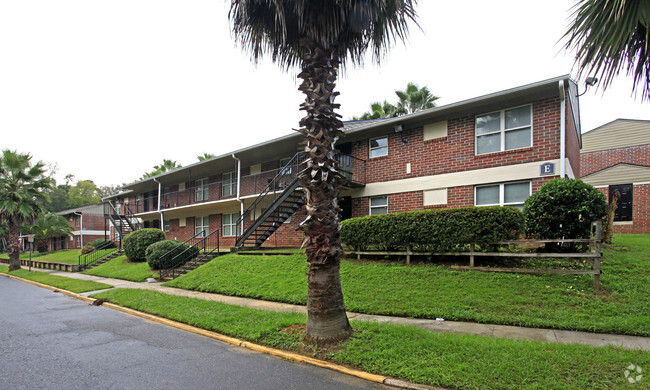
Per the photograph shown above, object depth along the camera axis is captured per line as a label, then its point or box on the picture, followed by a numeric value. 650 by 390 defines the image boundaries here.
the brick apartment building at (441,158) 10.95
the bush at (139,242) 18.81
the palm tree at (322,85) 5.30
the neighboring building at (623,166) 18.16
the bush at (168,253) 15.21
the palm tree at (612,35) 3.27
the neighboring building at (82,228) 41.50
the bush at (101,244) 30.59
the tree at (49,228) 35.88
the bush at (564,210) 8.16
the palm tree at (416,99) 28.67
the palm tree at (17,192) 21.98
